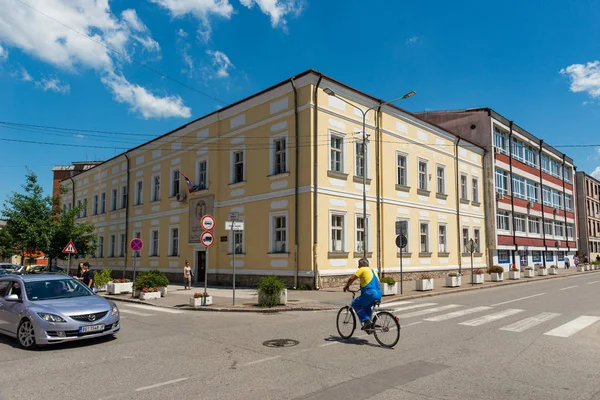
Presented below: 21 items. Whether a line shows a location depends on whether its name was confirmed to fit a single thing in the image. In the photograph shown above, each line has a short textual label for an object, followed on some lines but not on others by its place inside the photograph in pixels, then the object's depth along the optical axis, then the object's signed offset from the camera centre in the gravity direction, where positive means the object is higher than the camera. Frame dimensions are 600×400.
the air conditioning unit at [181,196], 29.14 +3.44
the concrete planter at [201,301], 15.51 -1.84
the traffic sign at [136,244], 20.35 +0.22
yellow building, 21.41 +3.41
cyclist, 8.44 -0.89
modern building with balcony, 35.84 +5.33
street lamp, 21.86 +4.22
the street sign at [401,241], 18.11 +0.28
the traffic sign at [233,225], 15.32 +0.81
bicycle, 8.10 -1.47
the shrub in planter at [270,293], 14.81 -1.47
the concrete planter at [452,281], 21.80 -1.63
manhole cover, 8.42 -1.82
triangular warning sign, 23.90 +0.01
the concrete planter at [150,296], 18.17 -1.91
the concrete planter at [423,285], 19.64 -1.63
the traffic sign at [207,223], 15.27 +0.88
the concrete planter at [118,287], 20.77 -1.80
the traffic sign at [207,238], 15.34 +0.36
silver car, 8.16 -1.18
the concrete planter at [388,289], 17.77 -1.65
